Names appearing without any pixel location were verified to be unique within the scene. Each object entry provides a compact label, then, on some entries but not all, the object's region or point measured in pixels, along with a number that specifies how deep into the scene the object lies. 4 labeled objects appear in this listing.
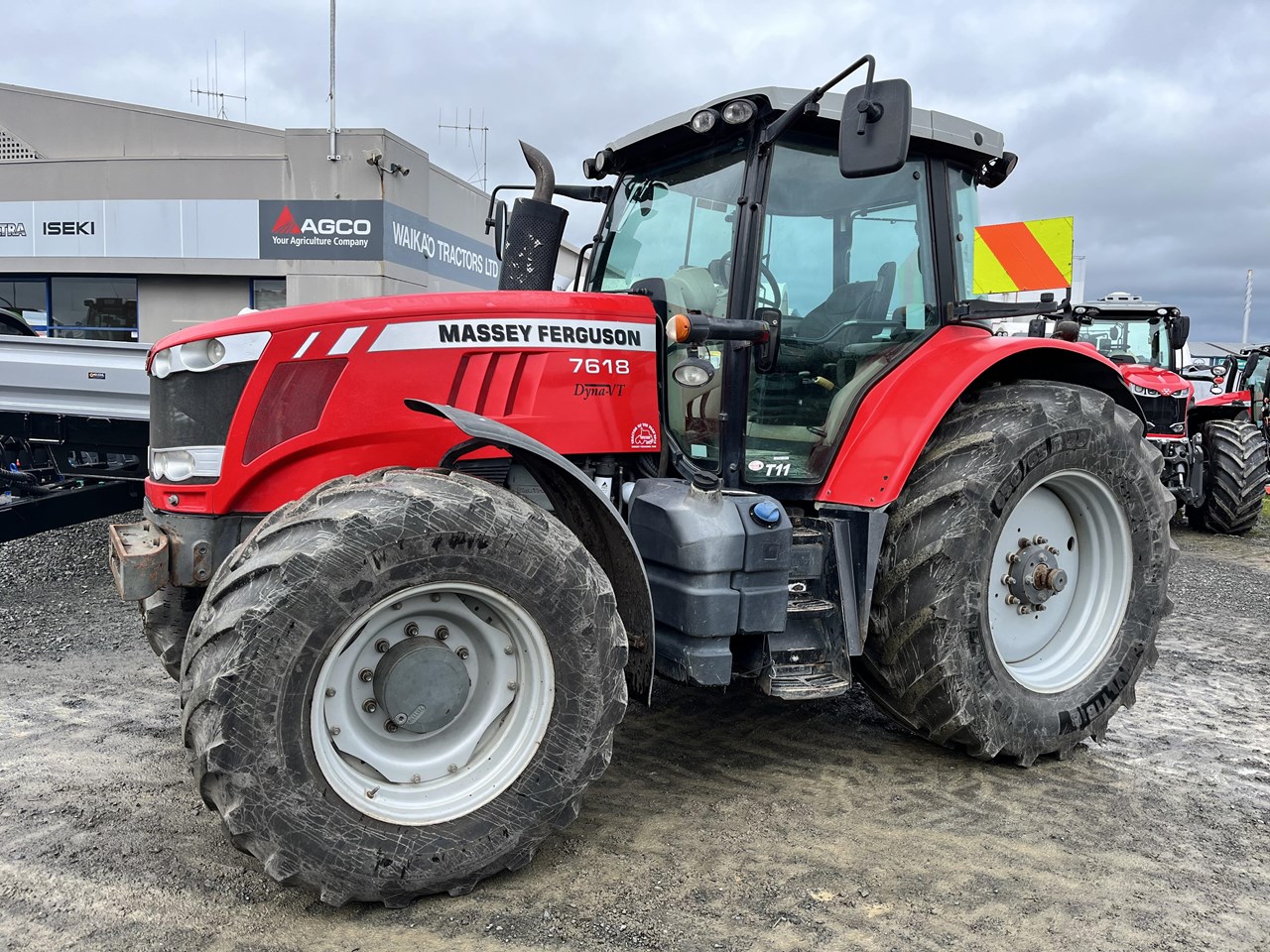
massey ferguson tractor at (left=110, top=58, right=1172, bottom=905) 2.39
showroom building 16.36
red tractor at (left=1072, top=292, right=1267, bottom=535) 9.77
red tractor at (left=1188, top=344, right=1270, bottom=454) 10.75
